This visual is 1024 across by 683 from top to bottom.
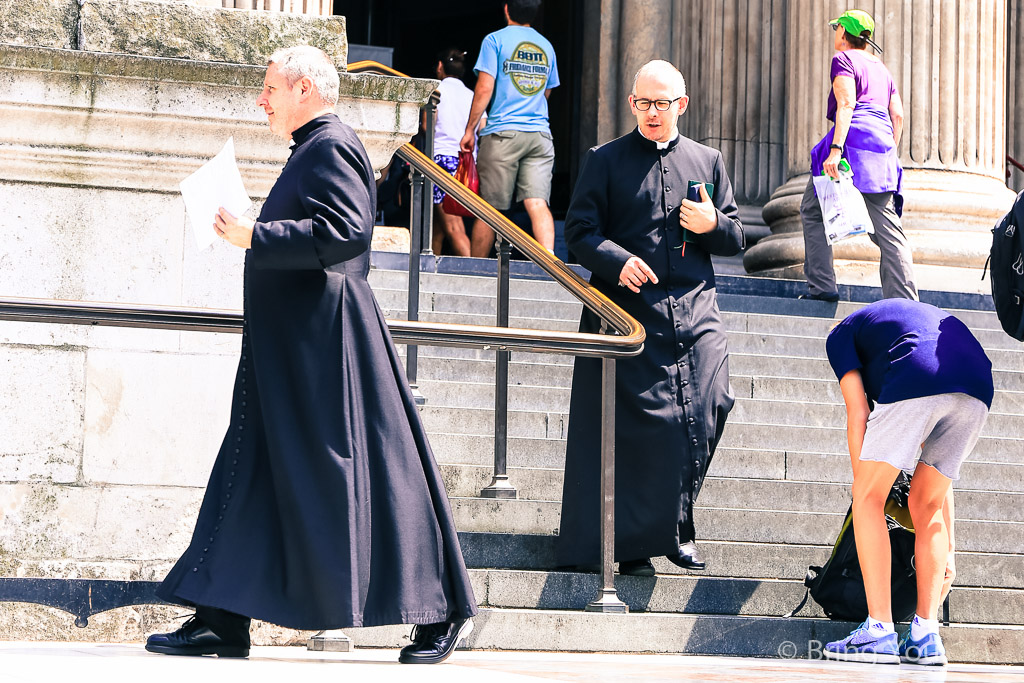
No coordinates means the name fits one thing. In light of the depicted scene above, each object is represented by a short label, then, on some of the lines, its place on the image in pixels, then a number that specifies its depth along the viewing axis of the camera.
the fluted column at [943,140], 17.58
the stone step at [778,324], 14.64
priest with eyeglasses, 9.72
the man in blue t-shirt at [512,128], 16.45
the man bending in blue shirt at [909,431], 8.83
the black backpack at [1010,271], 8.42
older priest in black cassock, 6.75
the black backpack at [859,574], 9.31
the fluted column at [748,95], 21.12
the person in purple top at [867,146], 14.31
